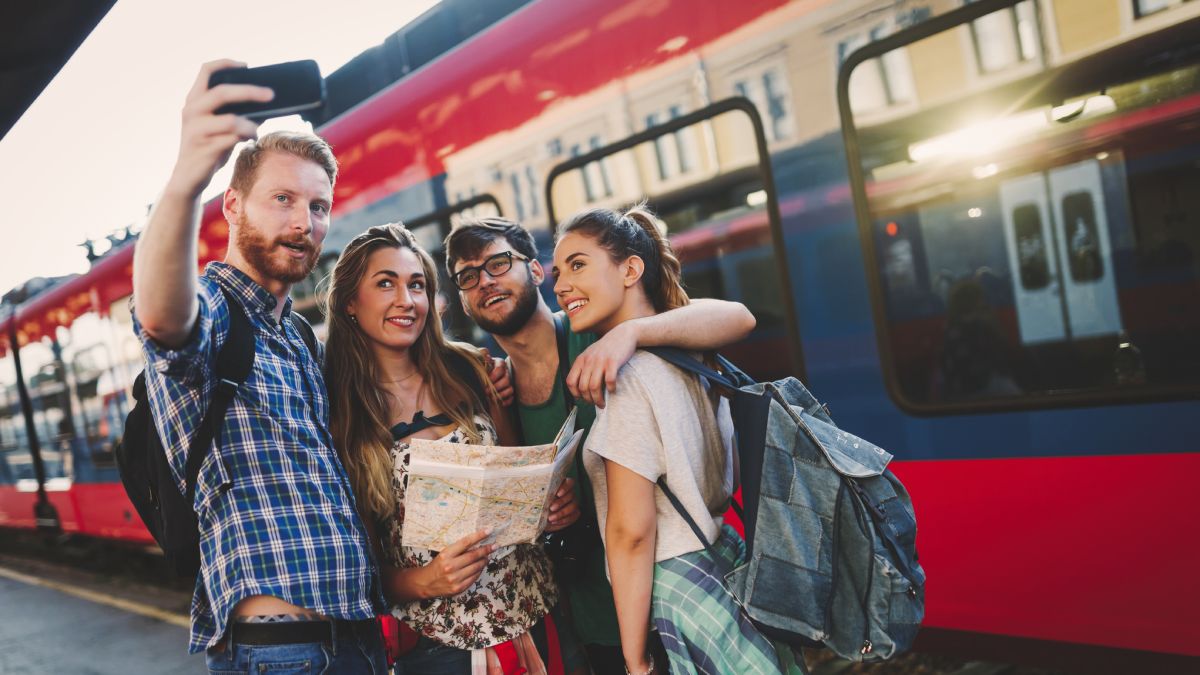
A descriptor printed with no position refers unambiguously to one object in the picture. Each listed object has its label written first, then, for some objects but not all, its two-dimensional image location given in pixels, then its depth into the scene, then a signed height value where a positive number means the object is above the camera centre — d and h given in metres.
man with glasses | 2.02 -0.08
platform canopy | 2.84 +1.35
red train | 2.30 +0.05
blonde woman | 1.79 -0.20
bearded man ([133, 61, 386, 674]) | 1.35 -0.11
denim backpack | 1.51 -0.50
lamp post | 9.51 -0.50
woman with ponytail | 1.58 -0.44
